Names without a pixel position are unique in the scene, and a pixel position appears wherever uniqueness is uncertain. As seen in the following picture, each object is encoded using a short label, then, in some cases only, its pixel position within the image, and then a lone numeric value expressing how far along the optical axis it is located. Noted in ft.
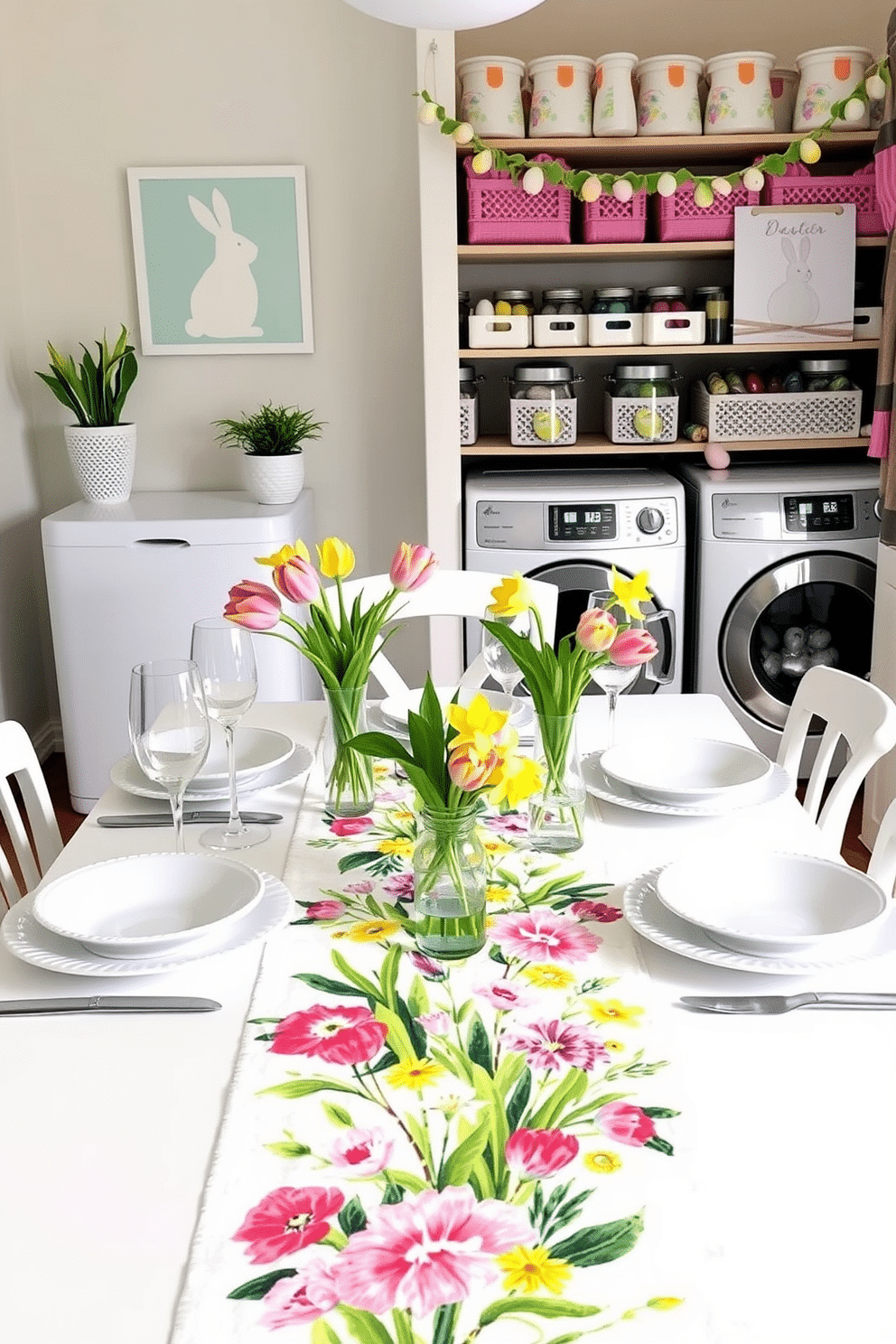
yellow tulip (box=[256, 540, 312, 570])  4.76
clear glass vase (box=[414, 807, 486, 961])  3.78
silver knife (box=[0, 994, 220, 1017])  3.53
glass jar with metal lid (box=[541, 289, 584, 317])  11.18
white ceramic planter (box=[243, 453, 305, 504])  11.49
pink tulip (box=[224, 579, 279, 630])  4.72
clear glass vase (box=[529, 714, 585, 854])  4.59
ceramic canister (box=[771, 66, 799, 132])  10.85
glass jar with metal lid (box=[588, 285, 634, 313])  11.12
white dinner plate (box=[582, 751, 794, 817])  4.95
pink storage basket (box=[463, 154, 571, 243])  10.46
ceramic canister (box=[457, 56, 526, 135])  10.19
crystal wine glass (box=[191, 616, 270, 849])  4.85
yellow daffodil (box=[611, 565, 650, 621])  4.49
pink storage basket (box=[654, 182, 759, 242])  10.67
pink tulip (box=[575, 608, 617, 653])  4.39
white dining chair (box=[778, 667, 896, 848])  5.64
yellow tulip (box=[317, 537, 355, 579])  4.95
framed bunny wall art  11.94
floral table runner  2.43
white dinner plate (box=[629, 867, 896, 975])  3.61
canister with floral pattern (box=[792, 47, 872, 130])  10.24
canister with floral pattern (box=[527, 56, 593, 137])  10.21
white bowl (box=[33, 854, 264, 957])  4.08
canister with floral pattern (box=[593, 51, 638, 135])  10.21
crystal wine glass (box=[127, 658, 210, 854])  4.26
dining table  2.41
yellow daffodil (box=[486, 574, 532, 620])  4.57
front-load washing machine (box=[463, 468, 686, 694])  10.69
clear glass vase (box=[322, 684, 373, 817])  5.07
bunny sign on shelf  10.68
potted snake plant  11.57
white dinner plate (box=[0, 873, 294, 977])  3.73
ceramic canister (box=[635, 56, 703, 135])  10.27
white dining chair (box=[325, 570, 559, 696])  7.20
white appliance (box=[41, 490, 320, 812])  10.91
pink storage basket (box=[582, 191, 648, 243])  10.68
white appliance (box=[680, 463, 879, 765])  10.73
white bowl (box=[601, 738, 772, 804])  5.28
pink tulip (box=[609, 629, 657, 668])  4.51
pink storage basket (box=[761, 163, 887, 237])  10.64
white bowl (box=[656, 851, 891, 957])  3.77
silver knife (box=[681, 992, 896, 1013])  3.46
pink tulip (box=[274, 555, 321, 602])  4.75
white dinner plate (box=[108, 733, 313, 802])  5.31
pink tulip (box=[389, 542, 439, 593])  4.88
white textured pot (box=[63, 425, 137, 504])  11.55
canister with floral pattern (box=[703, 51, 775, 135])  10.30
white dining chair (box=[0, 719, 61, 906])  5.54
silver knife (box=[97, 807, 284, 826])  5.05
